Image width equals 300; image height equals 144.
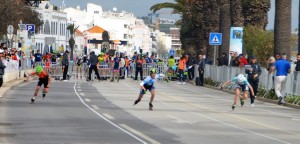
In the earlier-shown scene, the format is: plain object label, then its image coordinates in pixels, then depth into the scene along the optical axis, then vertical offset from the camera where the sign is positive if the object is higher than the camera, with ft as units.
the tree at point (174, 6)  278.26 +13.18
